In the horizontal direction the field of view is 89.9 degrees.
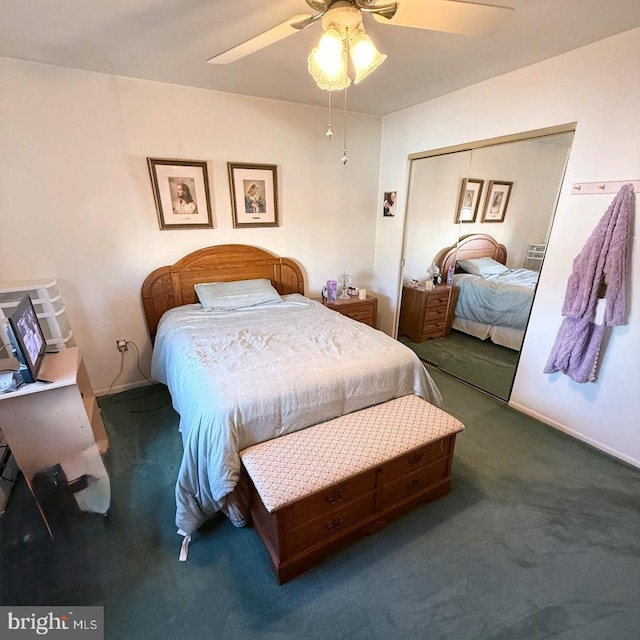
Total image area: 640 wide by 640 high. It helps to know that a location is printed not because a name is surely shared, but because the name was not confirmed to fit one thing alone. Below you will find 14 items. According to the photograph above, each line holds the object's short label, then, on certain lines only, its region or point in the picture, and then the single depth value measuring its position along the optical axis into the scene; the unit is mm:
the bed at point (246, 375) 1457
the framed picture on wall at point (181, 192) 2582
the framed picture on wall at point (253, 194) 2859
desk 1605
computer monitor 1475
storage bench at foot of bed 1322
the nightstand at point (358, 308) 3287
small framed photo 3416
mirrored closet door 2316
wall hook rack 1807
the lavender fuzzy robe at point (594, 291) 1834
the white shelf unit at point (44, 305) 2111
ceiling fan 1168
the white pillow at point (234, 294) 2701
